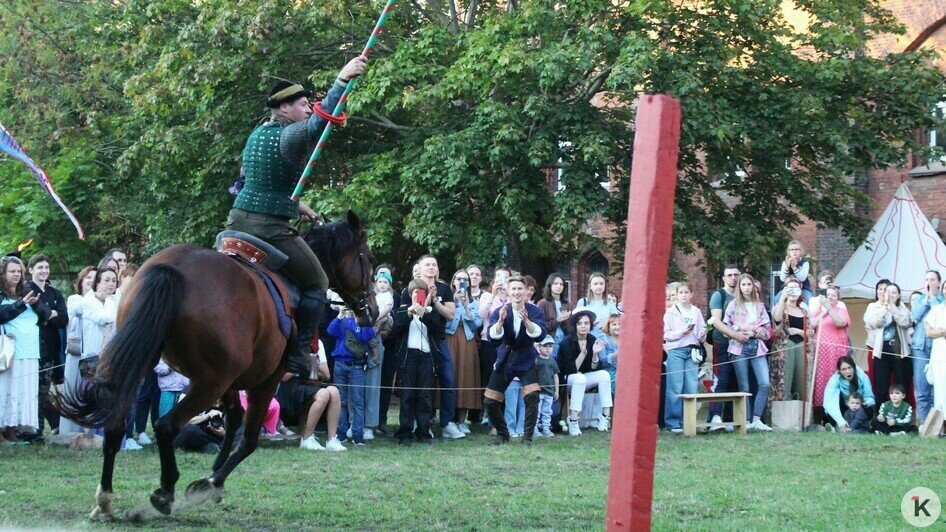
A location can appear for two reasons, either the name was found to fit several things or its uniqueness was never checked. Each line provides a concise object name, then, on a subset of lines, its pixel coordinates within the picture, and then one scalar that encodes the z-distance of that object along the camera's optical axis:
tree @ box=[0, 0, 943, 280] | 20.69
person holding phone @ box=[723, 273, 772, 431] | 15.78
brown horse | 7.07
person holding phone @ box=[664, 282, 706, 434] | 15.52
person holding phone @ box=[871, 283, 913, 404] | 15.56
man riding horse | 8.39
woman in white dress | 12.06
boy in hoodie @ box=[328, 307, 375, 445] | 13.52
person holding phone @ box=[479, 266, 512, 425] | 14.61
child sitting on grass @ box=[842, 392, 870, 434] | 15.12
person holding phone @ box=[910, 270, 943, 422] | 15.19
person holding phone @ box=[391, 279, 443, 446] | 13.65
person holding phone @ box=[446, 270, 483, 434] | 14.85
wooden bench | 14.91
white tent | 22.61
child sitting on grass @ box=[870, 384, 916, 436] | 14.89
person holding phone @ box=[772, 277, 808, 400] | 16.41
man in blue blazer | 13.68
